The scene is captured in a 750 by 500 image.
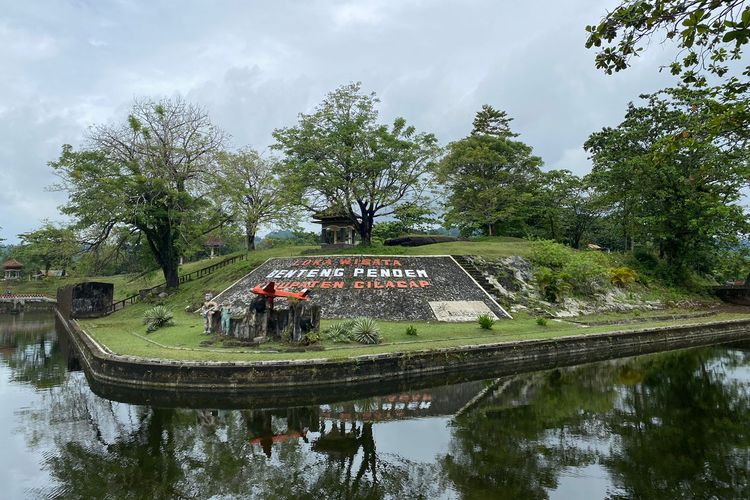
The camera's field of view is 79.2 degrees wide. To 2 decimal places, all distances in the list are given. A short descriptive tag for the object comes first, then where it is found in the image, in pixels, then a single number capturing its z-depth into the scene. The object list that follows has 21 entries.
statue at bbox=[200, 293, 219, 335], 21.27
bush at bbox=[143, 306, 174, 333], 23.64
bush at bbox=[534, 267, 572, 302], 30.58
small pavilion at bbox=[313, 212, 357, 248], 42.59
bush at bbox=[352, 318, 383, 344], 19.89
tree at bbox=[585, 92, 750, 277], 34.03
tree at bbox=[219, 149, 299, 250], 40.75
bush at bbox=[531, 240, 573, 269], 33.09
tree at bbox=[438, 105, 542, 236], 46.50
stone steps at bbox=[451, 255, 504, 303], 29.41
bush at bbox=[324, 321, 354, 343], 19.95
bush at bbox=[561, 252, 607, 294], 30.92
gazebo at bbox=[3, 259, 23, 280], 68.81
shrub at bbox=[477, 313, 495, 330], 23.22
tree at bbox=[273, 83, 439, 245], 35.78
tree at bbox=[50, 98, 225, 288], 31.41
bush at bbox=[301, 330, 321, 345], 18.81
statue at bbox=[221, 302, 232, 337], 20.06
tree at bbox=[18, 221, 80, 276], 31.98
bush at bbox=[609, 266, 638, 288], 34.44
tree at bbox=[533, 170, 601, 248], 50.50
